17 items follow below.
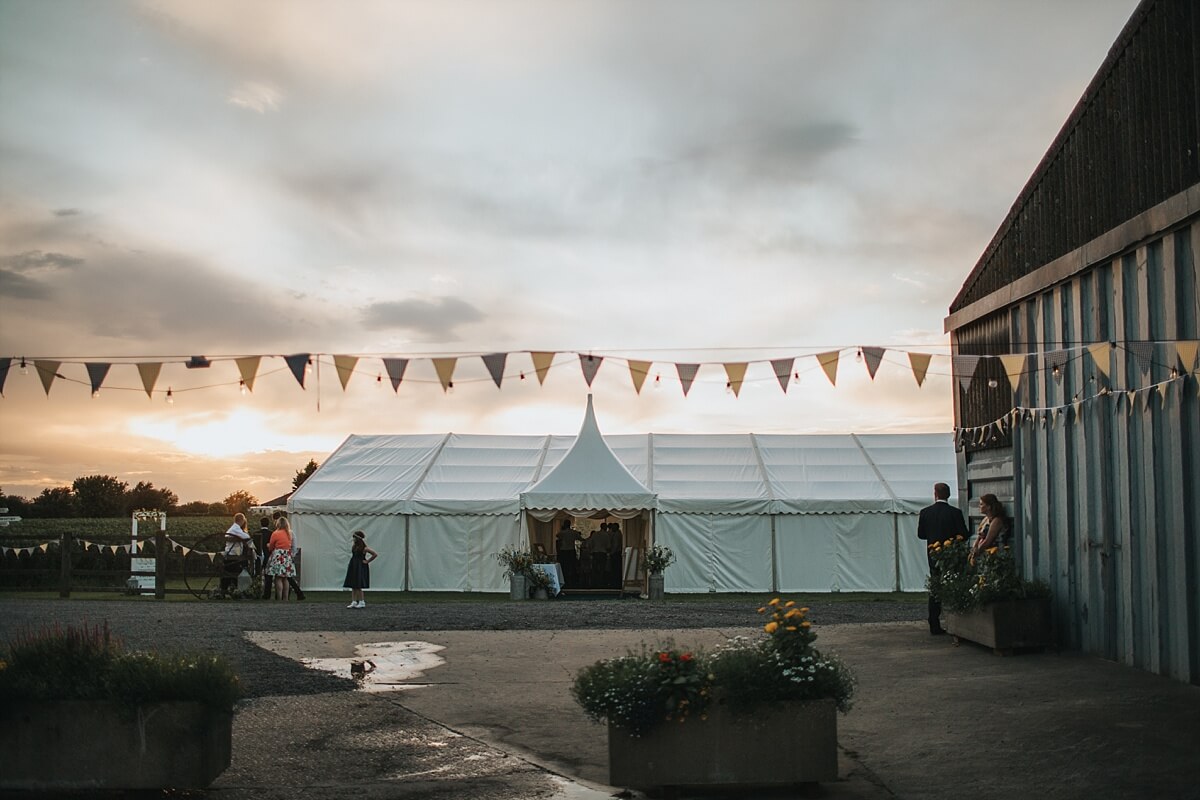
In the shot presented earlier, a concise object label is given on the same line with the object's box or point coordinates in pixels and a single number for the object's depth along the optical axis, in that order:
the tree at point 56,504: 62.47
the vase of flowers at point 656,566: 22.89
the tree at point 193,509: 73.81
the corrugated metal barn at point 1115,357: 8.95
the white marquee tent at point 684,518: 24.47
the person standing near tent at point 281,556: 21.95
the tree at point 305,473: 57.25
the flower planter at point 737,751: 6.49
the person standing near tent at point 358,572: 20.36
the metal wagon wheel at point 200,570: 28.57
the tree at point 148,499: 68.06
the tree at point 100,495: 65.38
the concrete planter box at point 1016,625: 10.98
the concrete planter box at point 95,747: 6.43
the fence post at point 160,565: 23.38
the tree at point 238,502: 64.93
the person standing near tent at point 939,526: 13.04
